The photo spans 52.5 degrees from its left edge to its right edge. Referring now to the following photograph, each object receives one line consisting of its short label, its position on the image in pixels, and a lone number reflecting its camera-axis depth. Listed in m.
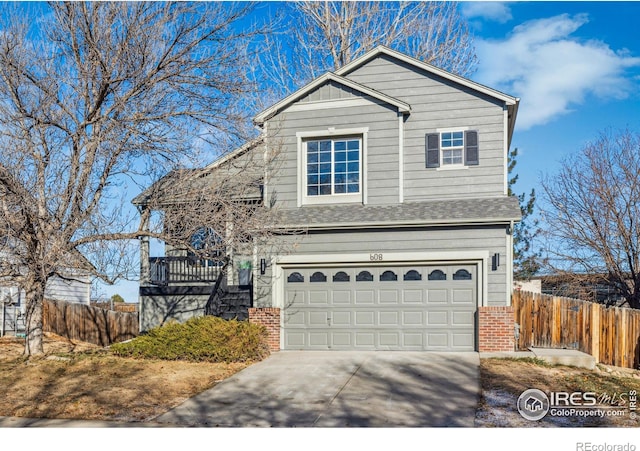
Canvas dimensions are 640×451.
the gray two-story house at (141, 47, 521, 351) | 15.71
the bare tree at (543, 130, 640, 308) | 24.27
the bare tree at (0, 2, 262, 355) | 13.41
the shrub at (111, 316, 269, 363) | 14.66
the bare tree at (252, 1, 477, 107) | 29.80
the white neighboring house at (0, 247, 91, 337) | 22.70
